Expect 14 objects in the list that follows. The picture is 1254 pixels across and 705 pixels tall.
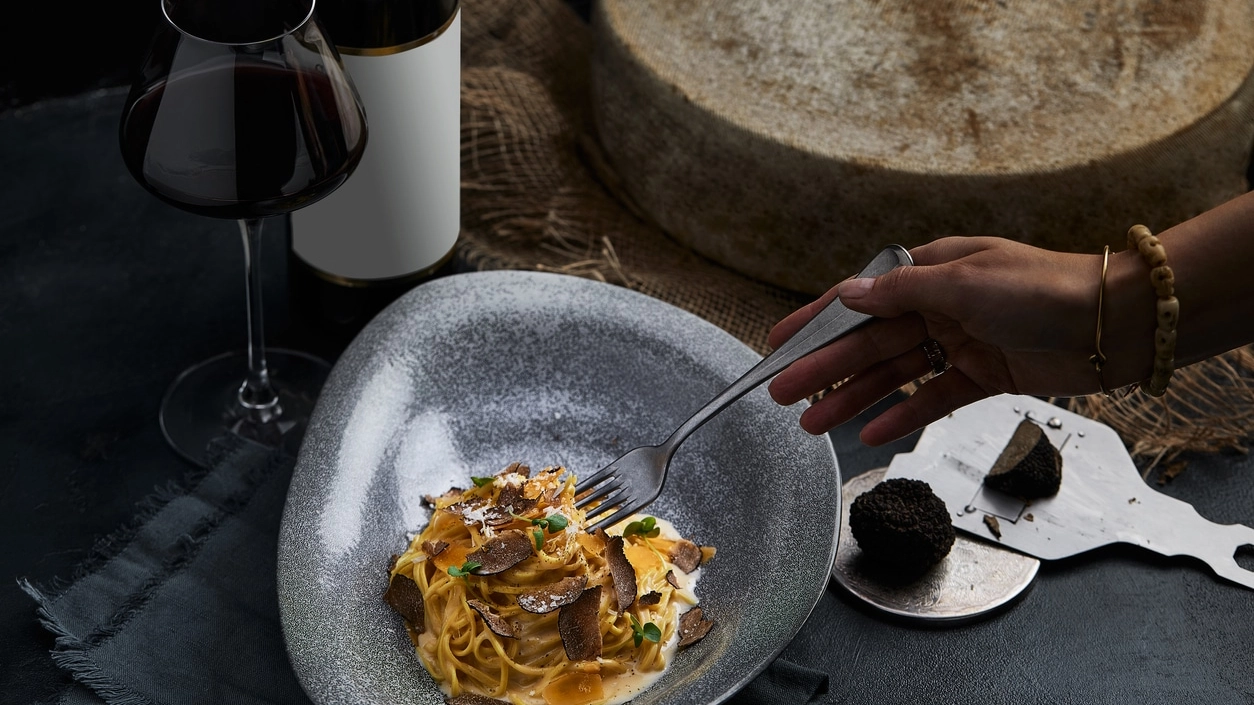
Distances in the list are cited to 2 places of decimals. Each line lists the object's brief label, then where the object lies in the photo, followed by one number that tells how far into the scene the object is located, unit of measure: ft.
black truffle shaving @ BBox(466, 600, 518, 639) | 2.81
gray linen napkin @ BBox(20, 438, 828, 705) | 2.86
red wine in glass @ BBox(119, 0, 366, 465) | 2.81
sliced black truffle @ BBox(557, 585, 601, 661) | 2.78
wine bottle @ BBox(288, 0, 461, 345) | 3.08
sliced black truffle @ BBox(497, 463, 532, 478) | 3.07
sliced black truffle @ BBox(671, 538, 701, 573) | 2.99
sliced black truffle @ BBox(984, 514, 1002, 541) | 3.15
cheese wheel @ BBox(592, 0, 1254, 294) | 3.50
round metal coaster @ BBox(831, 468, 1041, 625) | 3.05
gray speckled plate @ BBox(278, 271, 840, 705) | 2.77
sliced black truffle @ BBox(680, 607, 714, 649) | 2.86
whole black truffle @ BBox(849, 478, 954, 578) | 3.00
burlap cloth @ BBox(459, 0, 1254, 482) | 3.50
